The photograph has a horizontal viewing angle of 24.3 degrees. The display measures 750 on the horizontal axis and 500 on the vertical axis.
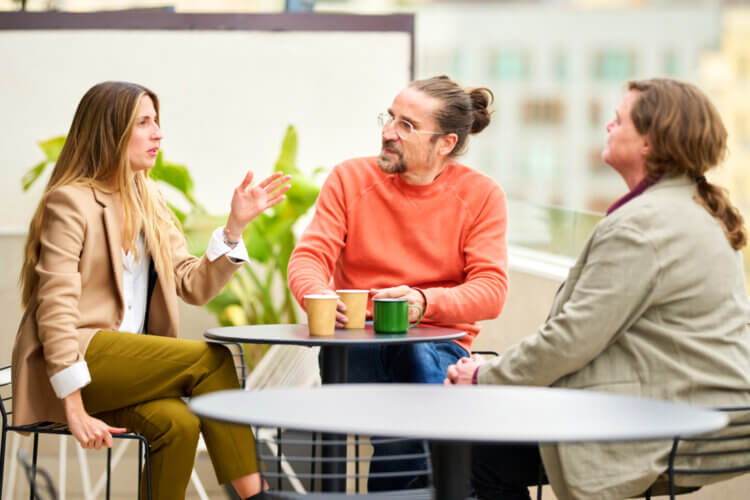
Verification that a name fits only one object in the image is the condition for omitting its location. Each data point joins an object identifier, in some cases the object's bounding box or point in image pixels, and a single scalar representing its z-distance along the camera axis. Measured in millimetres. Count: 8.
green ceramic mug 3987
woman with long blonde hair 4052
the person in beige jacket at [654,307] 3392
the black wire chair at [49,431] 3927
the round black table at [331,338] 3668
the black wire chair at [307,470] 2938
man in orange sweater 4818
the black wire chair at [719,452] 3434
